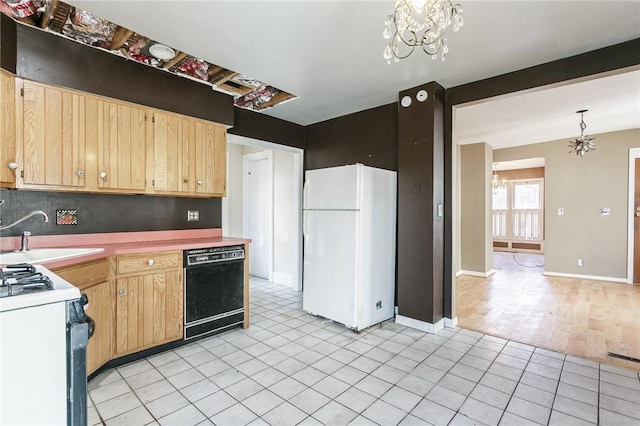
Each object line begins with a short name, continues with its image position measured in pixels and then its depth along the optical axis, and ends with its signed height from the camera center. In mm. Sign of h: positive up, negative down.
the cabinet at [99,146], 2176 +550
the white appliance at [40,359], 925 -474
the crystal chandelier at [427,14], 1517 +1013
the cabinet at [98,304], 2057 -678
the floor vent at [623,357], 2578 -1226
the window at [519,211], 8969 +70
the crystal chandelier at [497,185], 8489 +876
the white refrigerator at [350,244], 3152 -351
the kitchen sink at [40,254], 1978 -308
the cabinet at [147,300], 2391 -741
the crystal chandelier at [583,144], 4657 +1064
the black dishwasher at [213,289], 2766 -747
